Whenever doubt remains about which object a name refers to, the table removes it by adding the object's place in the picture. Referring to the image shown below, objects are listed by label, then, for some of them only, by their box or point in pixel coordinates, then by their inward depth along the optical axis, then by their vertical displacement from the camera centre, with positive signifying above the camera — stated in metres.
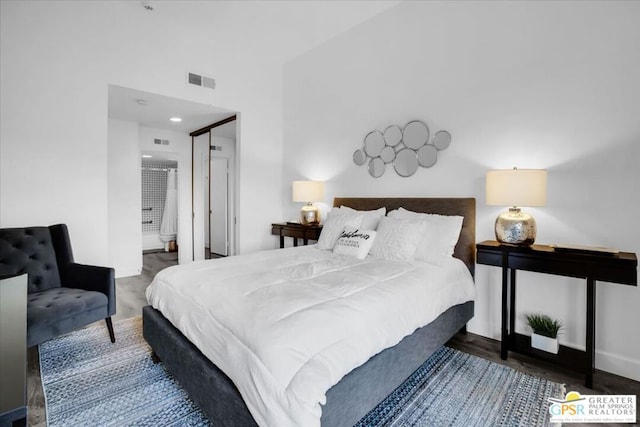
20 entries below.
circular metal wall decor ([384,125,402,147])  3.38 +0.81
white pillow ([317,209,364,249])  3.14 -0.19
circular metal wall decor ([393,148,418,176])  3.26 +0.50
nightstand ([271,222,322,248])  3.94 -0.32
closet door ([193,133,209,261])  5.61 +0.32
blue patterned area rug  1.69 -1.16
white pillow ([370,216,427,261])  2.62 -0.28
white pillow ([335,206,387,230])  3.21 -0.11
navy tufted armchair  2.19 -0.63
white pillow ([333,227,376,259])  2.77 -0.33
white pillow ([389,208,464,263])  2.59 -0.26
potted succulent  2.27 -0.95
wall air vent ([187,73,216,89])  3.81 +1.63
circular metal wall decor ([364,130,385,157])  3.54 +0.76
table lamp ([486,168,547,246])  2.19 +0.08
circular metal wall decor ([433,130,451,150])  3.00 +0.68
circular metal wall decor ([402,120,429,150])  3.16 +0.78
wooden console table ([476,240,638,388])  1.91 -0.42
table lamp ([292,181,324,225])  4.08 +0.17
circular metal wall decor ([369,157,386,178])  3.55 +0.48
